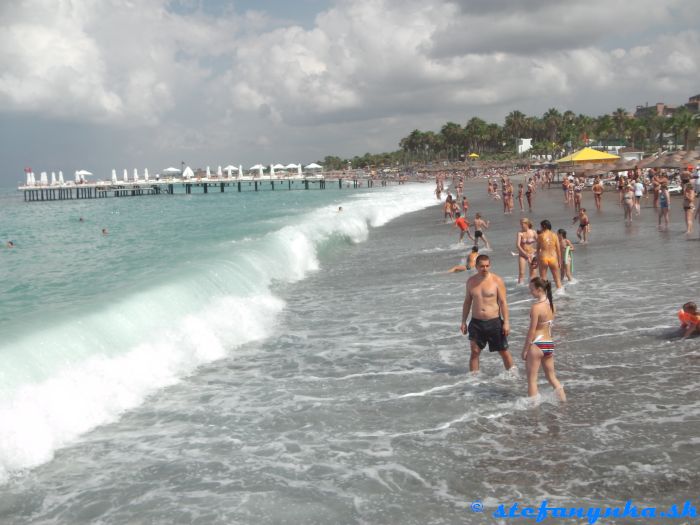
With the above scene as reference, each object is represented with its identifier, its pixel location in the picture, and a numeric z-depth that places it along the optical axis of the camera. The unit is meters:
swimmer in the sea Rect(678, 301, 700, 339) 7.91
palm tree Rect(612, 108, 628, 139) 98.50
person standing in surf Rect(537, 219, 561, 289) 11.16
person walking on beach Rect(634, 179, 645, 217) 23.78
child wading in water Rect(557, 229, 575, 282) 11.60
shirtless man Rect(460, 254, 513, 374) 6.95
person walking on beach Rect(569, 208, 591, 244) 16.47
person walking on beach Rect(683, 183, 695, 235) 16.83
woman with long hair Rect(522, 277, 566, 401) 6.12
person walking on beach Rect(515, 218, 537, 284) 12.06
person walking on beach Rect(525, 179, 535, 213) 29.38
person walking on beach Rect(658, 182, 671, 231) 18.29
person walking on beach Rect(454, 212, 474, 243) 18.38
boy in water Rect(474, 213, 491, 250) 17.64
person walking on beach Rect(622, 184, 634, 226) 21.08
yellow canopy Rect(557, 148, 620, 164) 42.22
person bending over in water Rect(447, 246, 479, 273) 13.67
